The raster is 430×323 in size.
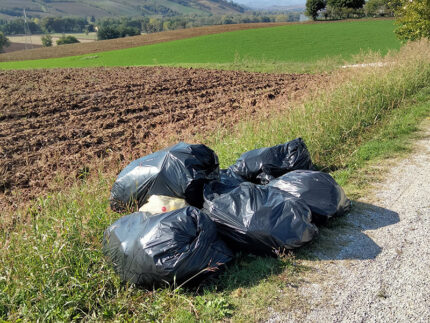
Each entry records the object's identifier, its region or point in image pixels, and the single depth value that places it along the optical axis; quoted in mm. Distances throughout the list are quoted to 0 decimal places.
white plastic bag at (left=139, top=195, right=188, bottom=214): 3486
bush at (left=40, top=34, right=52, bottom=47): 70938
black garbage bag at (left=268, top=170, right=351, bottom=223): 3682
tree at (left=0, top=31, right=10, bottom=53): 61425
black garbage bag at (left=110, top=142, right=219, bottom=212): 3557
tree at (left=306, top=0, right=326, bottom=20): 55106
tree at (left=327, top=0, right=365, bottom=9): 53875
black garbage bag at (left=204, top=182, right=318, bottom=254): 3168
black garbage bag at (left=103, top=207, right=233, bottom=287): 2807
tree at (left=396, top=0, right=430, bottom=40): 14531
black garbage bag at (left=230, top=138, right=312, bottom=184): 4340
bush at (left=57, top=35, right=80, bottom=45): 68600
